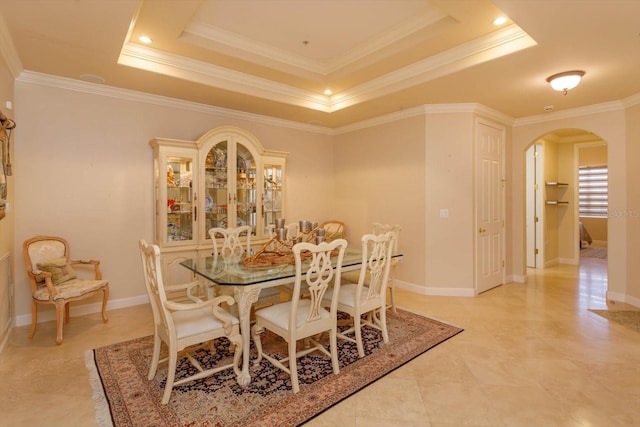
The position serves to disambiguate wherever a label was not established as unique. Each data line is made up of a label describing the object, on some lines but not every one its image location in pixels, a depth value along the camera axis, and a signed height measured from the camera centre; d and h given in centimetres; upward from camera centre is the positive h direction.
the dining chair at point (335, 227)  568 -25
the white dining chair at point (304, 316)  225 -74
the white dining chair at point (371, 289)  271 -68
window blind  851 +52
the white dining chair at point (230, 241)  361 -31
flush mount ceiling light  324 +126
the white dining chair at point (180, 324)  208 -73
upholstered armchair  303 -62
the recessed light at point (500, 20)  264 +150
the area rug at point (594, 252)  734 -93
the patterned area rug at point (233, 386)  200 -117
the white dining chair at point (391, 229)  346 -26
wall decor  264 +47
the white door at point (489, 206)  454 +8
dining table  227 -45
